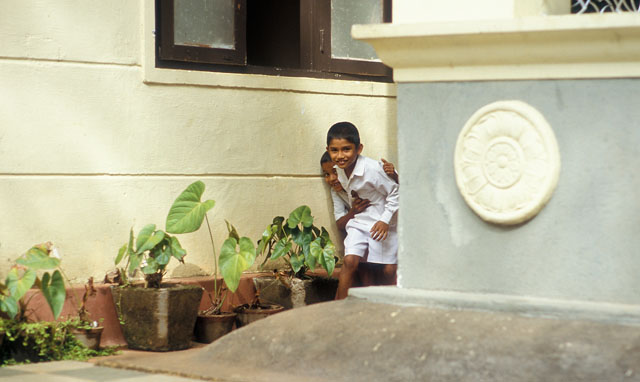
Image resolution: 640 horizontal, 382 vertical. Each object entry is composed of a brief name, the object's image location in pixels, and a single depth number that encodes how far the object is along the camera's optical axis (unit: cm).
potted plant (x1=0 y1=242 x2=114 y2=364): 1125
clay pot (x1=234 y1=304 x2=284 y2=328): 1320
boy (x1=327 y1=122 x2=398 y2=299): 1405
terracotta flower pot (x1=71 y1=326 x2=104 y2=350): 1194
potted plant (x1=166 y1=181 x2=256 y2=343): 1252
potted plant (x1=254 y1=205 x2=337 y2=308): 1361
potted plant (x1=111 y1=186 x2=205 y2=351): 1216
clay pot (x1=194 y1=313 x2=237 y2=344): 1303
